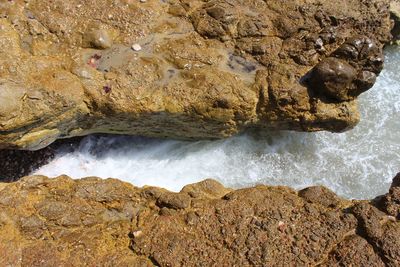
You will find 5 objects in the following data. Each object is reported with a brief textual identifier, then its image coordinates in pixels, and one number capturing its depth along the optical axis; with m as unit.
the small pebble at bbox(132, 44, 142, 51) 5.88
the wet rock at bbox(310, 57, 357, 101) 5.77
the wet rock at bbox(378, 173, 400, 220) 4.88
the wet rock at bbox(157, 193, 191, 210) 4.97
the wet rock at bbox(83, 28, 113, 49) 5.79
